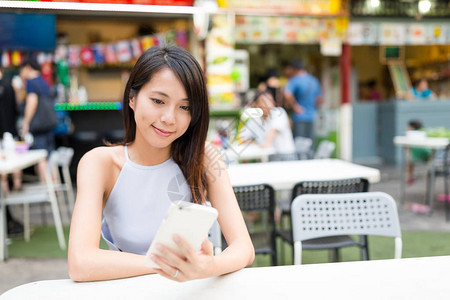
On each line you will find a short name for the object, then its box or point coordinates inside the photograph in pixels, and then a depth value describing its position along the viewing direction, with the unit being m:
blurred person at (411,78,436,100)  8.66
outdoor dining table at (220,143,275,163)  3.88
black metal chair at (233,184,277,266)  2.57
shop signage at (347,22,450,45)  7.85
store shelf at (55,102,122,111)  7.22
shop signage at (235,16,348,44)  7.28
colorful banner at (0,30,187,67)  7.86
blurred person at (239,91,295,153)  4.33
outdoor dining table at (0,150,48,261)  3.39
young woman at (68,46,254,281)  1.11
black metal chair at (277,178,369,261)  2.47
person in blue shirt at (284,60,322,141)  6.22
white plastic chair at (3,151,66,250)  3.74
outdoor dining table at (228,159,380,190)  2.74
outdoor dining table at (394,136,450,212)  4.63
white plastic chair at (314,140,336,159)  4.14
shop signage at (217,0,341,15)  7.00
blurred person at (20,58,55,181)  5.16
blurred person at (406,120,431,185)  5.42
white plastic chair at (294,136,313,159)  4.79
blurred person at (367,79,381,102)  10.19
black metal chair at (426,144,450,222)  4.52
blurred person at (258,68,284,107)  5.37
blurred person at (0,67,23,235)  5.12
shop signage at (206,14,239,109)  6.73
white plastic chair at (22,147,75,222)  4.36
